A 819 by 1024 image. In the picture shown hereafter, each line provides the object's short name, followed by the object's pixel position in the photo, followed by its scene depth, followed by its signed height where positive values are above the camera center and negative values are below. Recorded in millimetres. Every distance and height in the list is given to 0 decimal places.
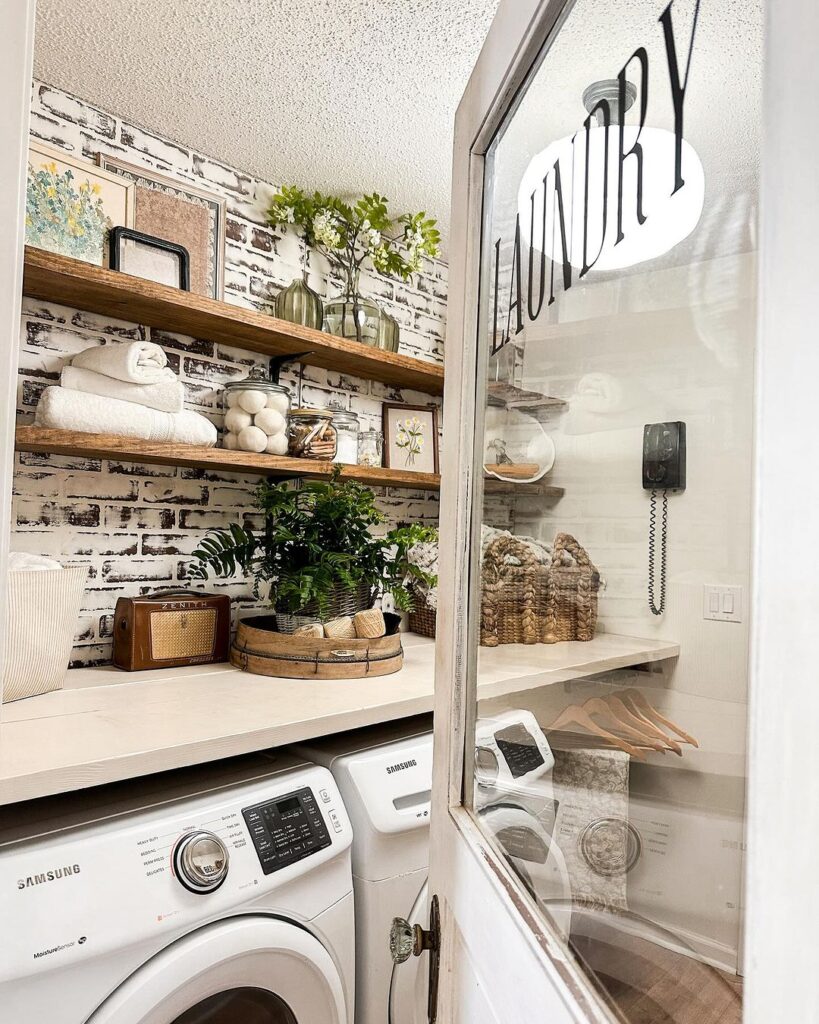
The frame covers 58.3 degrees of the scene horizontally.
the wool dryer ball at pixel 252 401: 2016 +301
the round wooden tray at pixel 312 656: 1825 -362
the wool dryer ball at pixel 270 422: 2016 +247
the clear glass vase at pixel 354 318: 2316 +621
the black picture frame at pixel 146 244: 1844 +685
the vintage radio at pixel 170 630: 1853 -316
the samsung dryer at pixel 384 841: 1464 -668
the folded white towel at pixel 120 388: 1735 +286
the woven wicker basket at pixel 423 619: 2549 -364
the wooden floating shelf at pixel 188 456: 1581 +130
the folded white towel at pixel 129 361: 1729 +349
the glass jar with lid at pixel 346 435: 2334 +250
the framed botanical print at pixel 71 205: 1645 +715
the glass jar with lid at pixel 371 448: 2472 +230
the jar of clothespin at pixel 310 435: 2096 +224
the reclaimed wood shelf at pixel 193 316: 1649 +502
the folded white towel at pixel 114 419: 1627 +206
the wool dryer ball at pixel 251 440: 1993 +192
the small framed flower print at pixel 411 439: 2643 +279
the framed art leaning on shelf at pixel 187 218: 1966 +811
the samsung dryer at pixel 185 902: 1041 -618
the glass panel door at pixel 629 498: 394 +17
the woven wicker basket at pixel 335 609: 1889 -253
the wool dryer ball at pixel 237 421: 2010 +247
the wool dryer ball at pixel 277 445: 2033 +184
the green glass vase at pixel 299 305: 2221 +628
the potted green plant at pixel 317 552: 1869 -105
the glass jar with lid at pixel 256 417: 2004 +258
